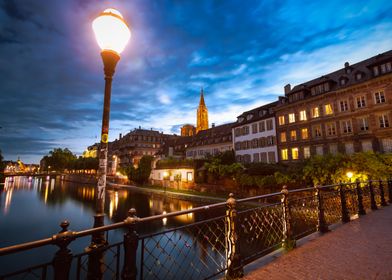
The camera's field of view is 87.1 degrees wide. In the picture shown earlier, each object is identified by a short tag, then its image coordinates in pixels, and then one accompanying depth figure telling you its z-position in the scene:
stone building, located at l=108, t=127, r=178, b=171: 73.44
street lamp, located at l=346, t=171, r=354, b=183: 18.19
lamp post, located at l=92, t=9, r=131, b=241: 3.17
